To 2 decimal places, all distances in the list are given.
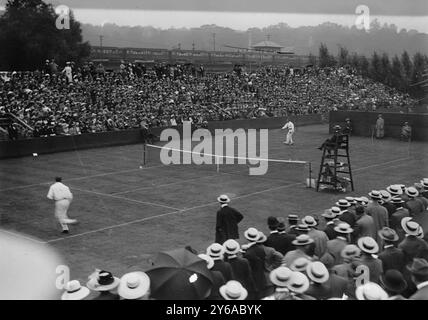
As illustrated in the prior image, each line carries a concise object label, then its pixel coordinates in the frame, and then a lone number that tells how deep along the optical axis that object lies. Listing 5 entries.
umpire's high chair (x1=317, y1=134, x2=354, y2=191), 19.33
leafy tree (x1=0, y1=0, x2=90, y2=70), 39.50
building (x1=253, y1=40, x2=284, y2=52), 71.62
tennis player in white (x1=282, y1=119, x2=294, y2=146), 30.99
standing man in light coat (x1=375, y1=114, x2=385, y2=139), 35.44
